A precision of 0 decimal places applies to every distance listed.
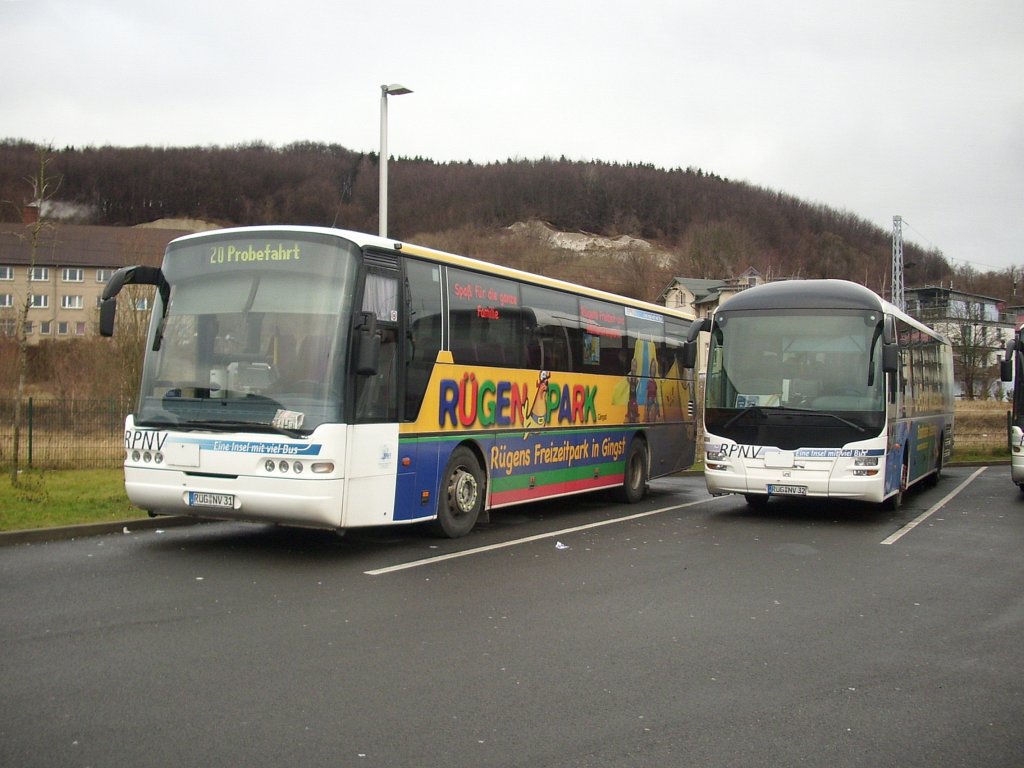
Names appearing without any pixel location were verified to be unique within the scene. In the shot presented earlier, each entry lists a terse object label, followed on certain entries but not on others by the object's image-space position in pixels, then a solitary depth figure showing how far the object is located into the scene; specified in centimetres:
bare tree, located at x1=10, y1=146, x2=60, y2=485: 1598
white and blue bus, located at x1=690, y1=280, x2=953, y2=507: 1441
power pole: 5556
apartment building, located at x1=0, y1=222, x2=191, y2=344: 9912
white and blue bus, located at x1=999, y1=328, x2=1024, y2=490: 1870
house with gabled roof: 8844
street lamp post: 1925
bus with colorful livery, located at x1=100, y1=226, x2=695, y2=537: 988
